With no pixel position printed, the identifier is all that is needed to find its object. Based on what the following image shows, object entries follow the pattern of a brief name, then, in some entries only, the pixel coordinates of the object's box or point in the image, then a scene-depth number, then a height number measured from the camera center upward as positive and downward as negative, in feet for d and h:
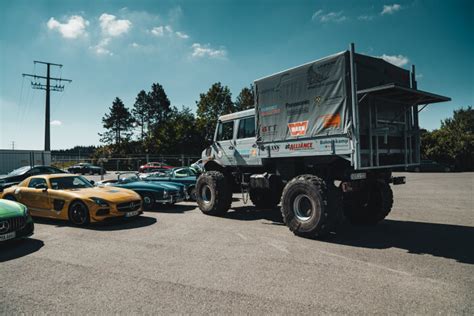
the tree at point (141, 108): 209.67 +41.29
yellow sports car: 24.25 -2.72
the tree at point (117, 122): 212.84 +32.22
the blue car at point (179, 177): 39.09 -1.56
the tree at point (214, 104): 158.40 +33.08
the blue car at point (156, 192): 32.63 -2.90
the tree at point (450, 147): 106.11 +5.70
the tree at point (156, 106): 208.85 +42.43
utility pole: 107.45 +27.62
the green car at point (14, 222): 18.02 -3.40
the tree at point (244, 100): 163.62 +36.95
